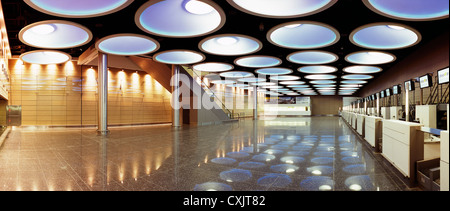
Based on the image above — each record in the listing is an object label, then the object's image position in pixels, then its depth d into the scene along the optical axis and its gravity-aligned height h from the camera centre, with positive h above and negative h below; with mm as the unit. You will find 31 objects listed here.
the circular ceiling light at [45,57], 14577 +3306
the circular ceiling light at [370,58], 15875 +3568
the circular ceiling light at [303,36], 11580 +3701
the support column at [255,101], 32469 +937
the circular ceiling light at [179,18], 8898 +3706
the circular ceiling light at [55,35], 10134 +3327
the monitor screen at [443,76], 8250 +1166
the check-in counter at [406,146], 3898 -692
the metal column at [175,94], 17875 +1005
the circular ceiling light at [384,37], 11297 +3646
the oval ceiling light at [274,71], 21247 +3470
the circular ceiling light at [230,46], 13320 +3678
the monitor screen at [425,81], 8884 +1060
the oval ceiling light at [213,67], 19125 +3454
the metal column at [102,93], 13266 +790
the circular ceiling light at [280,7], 8039 +3586
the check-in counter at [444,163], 2782 -670
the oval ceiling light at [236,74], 23233 +3469
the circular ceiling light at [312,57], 15577 +3571
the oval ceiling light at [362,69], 20312 +3462
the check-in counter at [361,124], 9556 -731
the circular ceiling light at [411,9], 8130 +3595
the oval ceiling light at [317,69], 20438 +3488
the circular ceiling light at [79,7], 7695 +3421
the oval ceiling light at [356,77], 24836 +3386
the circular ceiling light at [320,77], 24703 +3425
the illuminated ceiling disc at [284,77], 25781 +3439
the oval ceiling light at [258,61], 16969 +3552
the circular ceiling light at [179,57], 15062 +3422
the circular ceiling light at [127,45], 11677 +3348
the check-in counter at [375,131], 6792 -711
